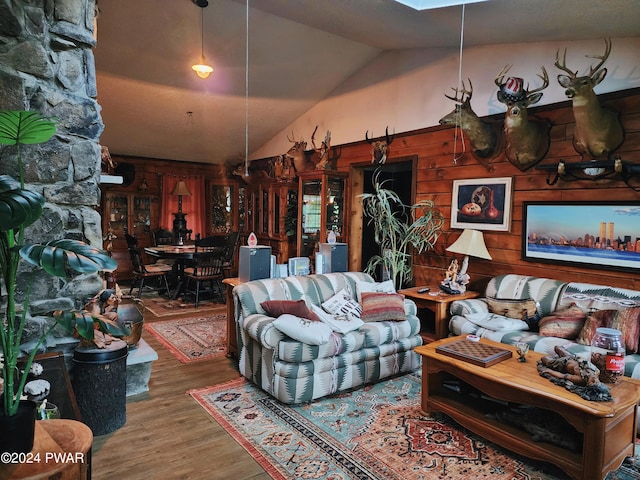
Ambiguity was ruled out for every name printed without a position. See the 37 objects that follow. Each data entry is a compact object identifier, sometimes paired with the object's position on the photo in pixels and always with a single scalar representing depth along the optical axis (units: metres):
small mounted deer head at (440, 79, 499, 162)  4.04
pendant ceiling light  3.88
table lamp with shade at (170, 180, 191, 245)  7.71
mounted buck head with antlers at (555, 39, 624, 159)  3.14
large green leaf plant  1.16
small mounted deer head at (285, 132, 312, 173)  6.70
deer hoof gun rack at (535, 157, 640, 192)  3.15
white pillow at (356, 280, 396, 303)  3.88
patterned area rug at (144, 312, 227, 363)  3.98
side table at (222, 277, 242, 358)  3.80
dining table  6.18
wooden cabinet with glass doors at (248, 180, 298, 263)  6.93
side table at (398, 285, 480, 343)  3.96
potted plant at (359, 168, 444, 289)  4.46
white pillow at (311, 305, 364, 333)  3.23
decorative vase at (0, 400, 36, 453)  1.23
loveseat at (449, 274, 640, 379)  2.93
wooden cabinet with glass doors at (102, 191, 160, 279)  7.55
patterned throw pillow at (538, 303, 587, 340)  3.17
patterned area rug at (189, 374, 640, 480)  2.19
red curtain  8.05
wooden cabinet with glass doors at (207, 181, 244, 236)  8.59
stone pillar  2.28
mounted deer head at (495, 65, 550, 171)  3.61
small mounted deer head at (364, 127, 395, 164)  5.25
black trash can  2.47
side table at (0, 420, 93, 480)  1.20
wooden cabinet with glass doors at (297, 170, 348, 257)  5.85
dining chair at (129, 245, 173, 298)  6.25
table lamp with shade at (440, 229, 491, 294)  4.05
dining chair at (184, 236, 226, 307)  6.08
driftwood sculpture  2.10
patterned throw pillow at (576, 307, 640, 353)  2.86
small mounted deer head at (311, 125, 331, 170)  5.96
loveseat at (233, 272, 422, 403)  2.87
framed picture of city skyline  3.24
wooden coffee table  2.01
